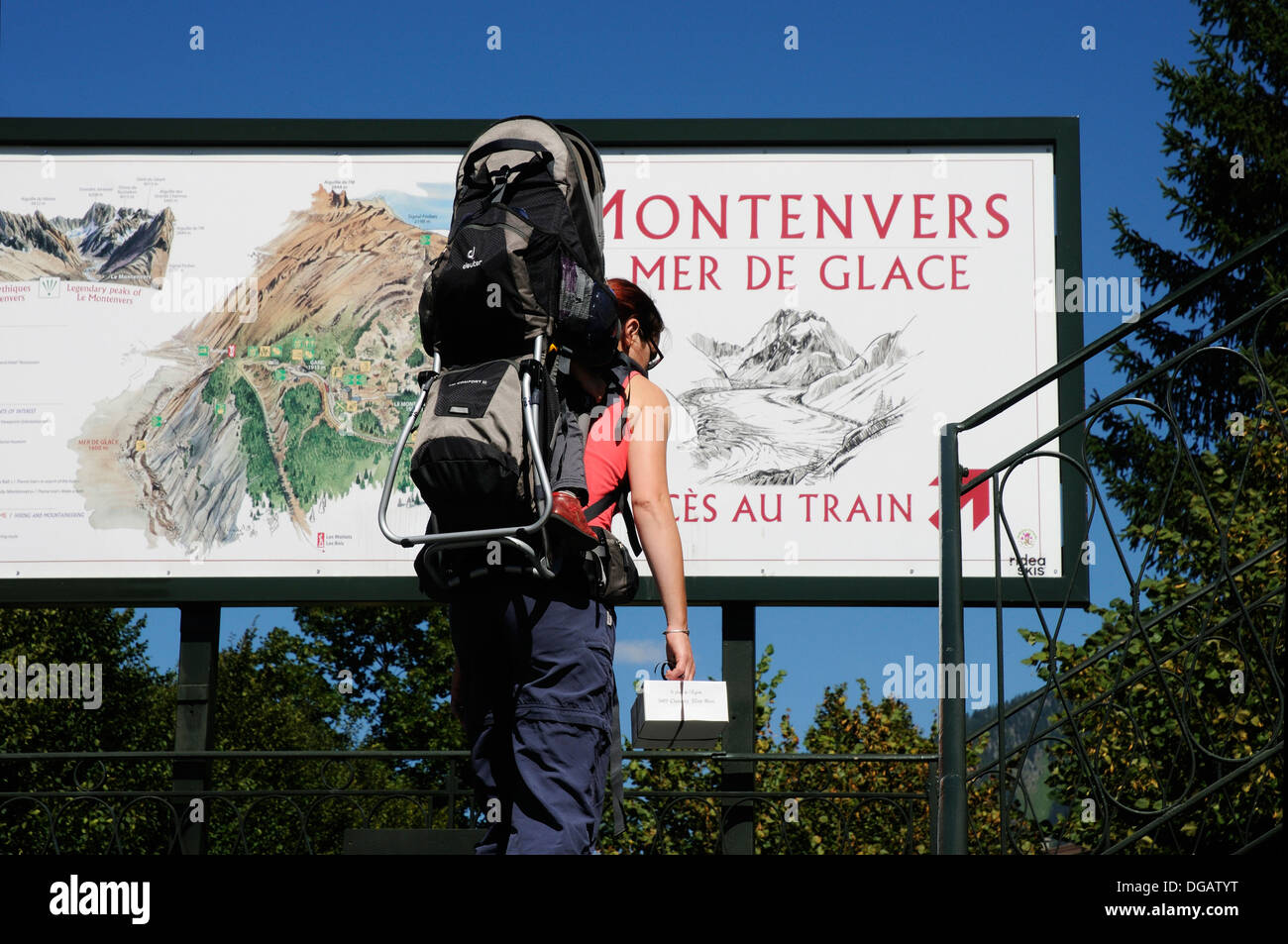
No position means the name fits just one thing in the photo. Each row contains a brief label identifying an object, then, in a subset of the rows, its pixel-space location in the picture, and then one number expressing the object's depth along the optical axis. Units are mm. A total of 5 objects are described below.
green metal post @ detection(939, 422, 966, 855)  4879
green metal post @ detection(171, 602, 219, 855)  8625
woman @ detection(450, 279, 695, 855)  3637
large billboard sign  9125
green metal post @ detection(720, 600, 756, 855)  8492
